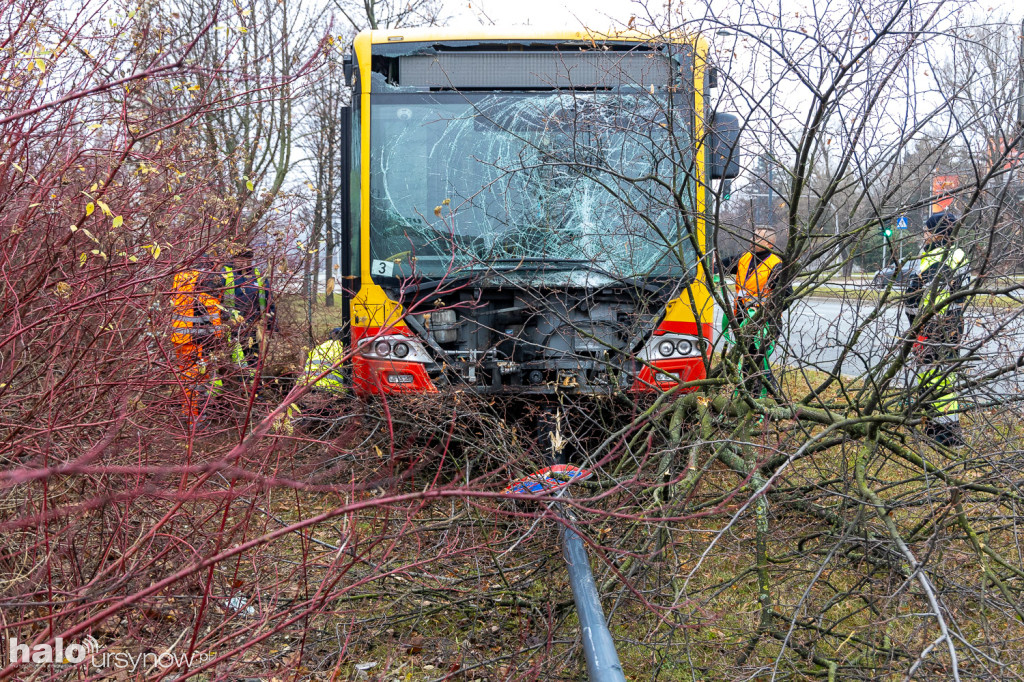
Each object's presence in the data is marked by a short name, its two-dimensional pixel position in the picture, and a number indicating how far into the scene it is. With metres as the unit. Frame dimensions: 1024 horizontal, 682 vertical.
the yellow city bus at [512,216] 4.86
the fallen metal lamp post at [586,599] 2.45
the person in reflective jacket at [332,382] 4.84
